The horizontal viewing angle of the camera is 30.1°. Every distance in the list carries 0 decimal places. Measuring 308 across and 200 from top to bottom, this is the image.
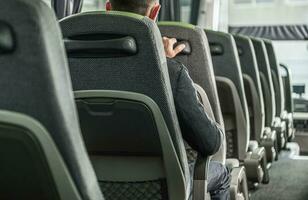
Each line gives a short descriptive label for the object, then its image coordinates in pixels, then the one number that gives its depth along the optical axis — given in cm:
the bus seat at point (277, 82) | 530
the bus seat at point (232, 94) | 329
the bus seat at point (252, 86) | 395
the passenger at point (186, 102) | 201
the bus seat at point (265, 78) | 458
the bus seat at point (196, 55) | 235
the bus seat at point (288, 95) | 608
